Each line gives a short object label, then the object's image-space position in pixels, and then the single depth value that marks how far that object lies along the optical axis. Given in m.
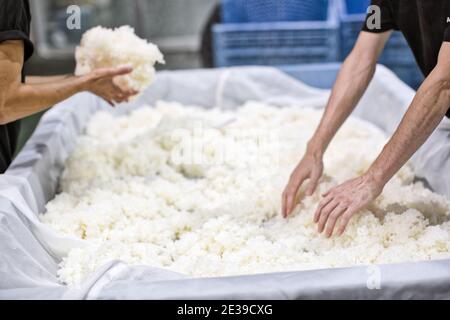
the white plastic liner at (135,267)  1.09
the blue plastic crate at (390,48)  2.88
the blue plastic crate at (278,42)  3.07
